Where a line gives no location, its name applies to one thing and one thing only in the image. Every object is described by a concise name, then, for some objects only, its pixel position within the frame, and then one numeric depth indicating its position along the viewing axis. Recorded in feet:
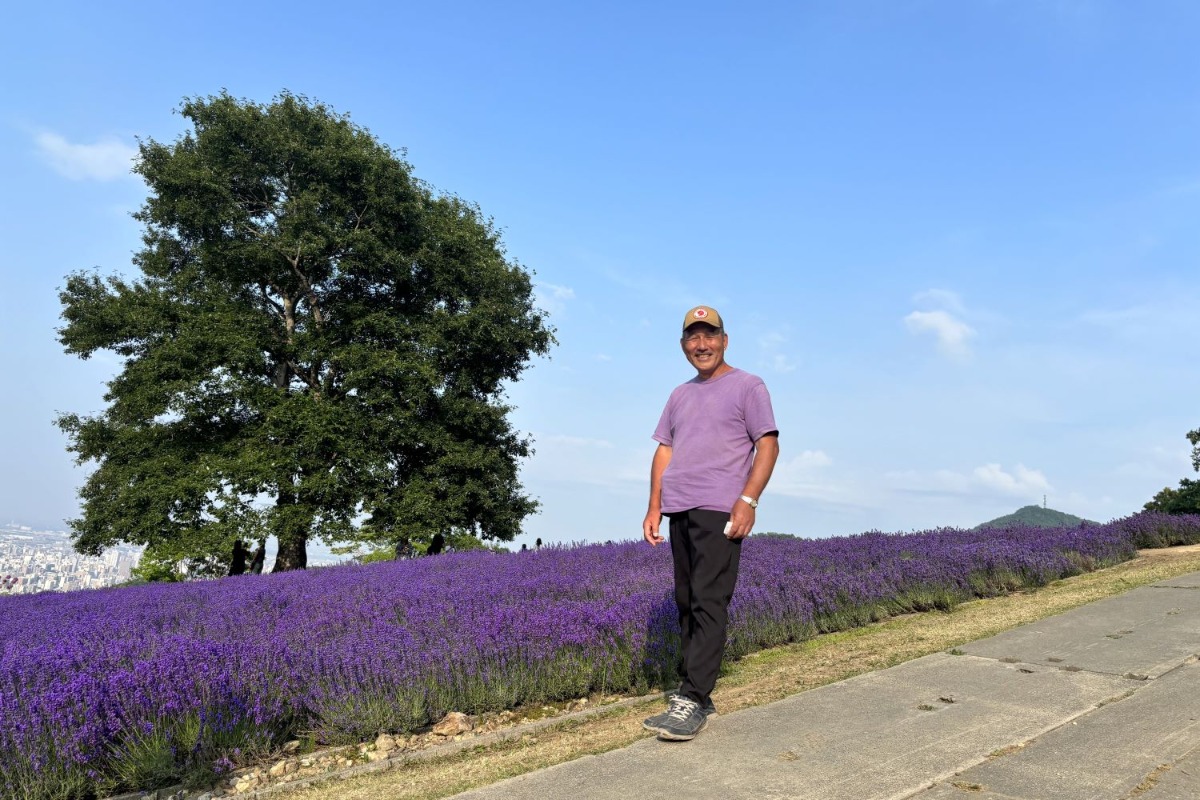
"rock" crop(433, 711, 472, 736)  15.19
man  12.54
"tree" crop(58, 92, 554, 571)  60.29
